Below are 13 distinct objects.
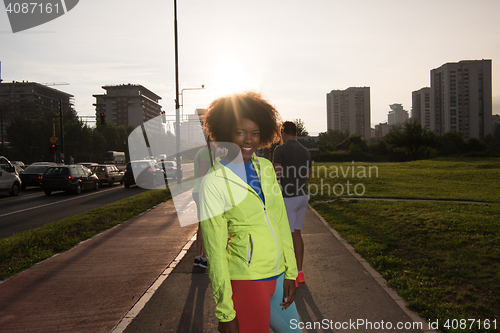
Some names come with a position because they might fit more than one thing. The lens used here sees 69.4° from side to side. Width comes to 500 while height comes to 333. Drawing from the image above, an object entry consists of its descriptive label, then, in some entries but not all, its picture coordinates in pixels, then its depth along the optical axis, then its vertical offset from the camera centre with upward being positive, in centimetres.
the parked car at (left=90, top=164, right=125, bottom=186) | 2440 -117
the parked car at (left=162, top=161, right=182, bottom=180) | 2992 -130
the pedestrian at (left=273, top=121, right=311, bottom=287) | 451 -29
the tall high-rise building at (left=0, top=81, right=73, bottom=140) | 14138 +2373
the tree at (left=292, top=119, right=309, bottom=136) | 6241 +434
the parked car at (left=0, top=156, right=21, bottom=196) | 1788 -103
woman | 189 -49
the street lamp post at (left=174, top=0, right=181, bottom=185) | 2107 +198
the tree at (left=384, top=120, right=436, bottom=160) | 5662 +209
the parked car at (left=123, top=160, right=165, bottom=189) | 2283 -119
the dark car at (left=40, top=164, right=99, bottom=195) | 1870 -116
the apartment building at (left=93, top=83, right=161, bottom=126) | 15888 +2511
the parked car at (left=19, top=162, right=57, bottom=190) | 2238 -113
